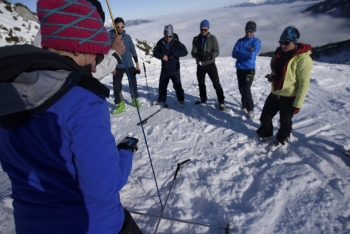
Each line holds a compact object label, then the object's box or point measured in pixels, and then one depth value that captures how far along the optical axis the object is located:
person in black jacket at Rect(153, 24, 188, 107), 5.88
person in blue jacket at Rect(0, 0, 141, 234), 0.92
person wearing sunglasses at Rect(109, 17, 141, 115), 6.06
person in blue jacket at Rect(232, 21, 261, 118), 5.00
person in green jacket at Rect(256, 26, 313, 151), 3.38
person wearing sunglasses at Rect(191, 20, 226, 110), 5.58
